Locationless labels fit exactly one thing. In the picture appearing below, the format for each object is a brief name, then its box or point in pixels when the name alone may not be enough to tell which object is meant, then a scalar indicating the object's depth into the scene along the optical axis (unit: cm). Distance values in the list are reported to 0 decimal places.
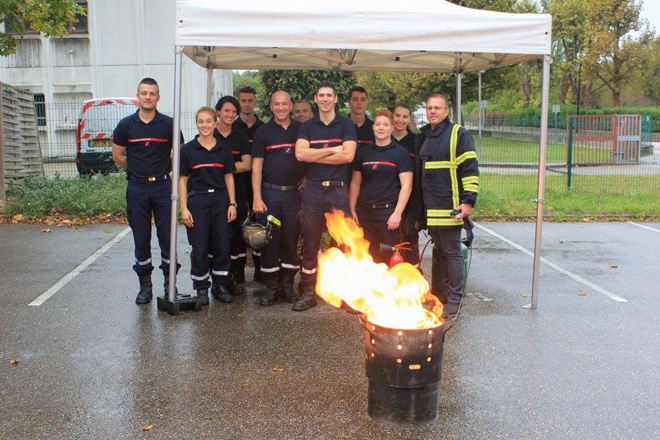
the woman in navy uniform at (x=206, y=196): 658
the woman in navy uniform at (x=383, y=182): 667
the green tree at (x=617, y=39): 3766
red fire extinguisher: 598
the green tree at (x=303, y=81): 1242
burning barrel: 403
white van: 1505
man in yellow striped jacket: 629
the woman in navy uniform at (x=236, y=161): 692
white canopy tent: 596
